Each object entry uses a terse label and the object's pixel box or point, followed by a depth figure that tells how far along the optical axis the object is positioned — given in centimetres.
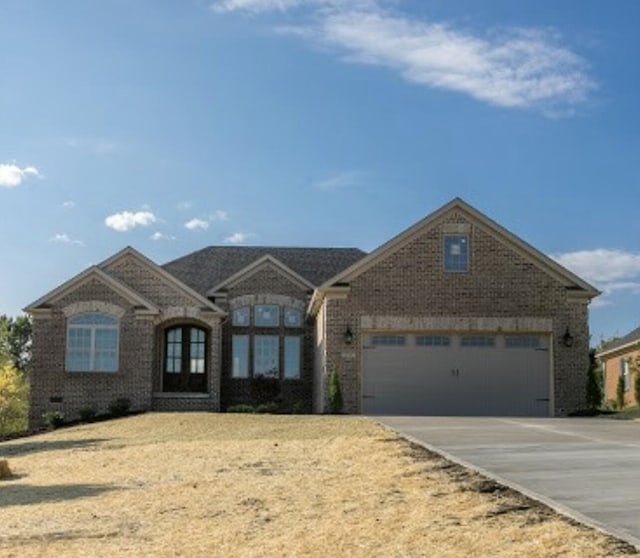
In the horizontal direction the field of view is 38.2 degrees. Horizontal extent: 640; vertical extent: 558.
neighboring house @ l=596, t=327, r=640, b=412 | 4191
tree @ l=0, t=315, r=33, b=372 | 6981
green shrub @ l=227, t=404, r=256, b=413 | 2953
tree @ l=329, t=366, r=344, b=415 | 2717
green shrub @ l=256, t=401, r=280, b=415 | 2968
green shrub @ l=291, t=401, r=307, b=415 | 3214
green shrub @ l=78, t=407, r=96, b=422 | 2918
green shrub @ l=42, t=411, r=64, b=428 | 2872
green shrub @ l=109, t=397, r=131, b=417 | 2948
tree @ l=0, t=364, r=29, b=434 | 3950
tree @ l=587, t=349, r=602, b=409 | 2794
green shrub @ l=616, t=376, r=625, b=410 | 3644
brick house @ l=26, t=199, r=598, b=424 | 2789
